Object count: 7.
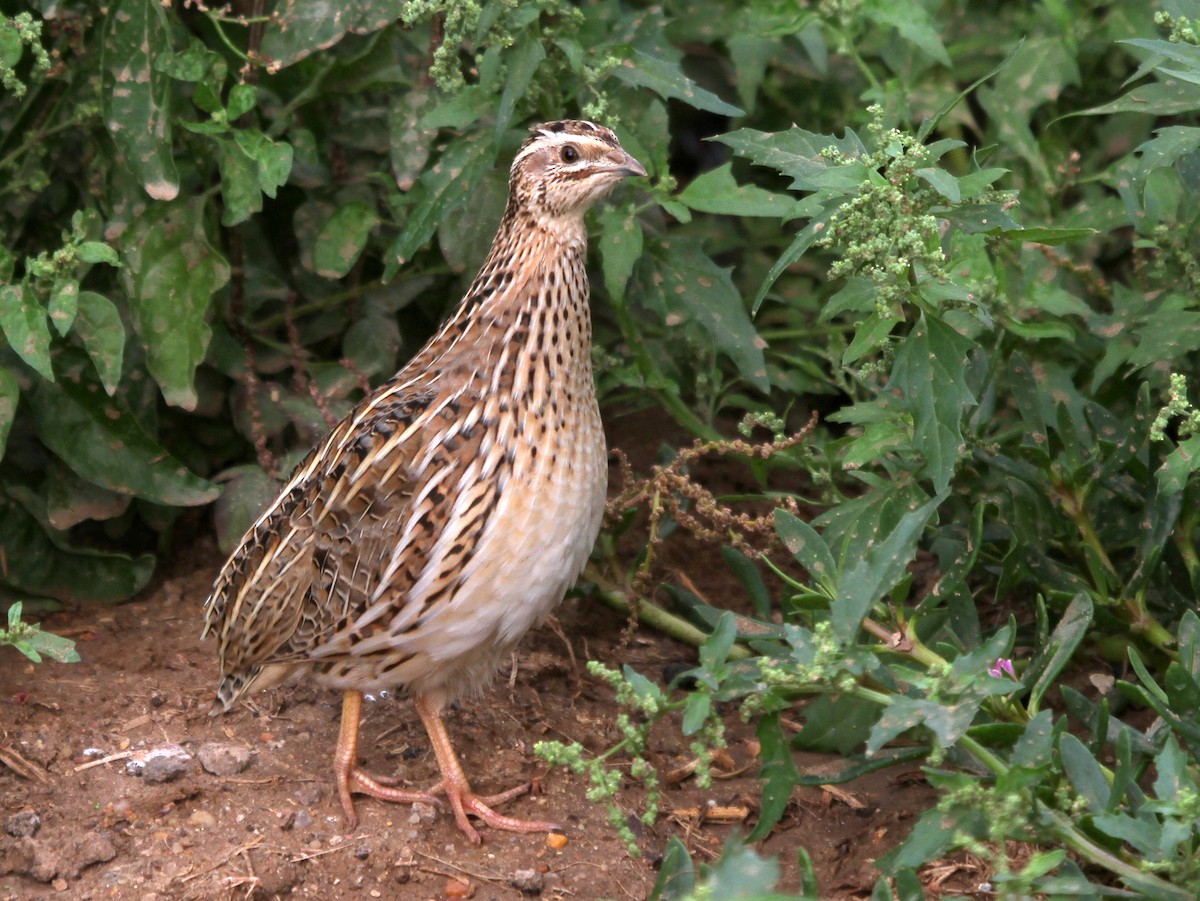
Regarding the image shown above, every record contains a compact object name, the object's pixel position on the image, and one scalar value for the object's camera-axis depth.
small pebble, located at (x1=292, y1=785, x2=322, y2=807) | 8.41
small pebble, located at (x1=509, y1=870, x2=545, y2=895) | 7.74
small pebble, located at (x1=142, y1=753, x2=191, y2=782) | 8.37
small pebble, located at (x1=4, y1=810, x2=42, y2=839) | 7.87
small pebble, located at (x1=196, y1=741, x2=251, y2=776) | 8.52
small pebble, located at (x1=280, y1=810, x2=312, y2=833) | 8.14
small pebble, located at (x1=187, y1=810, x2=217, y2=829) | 8.05
